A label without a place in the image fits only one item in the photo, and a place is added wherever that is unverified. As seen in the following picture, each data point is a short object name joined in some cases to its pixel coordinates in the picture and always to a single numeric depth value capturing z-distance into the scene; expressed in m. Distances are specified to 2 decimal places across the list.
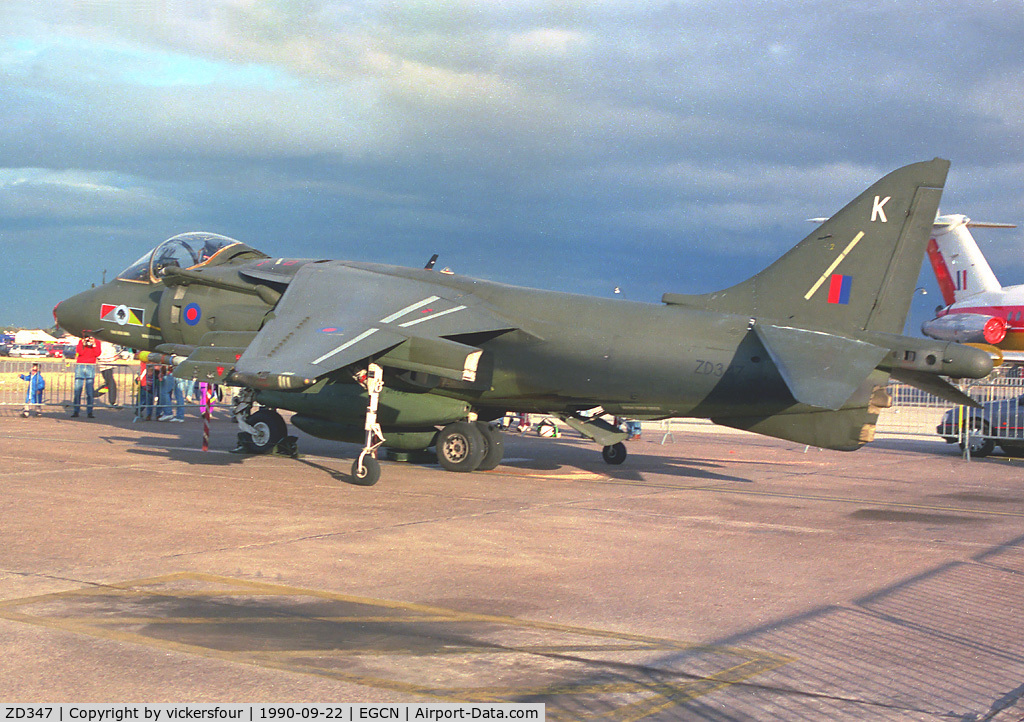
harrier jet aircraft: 13.43
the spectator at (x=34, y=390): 27.17
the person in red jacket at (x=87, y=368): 25.34
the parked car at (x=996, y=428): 22.58
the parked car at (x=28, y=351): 92.69
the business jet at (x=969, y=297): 41.94
